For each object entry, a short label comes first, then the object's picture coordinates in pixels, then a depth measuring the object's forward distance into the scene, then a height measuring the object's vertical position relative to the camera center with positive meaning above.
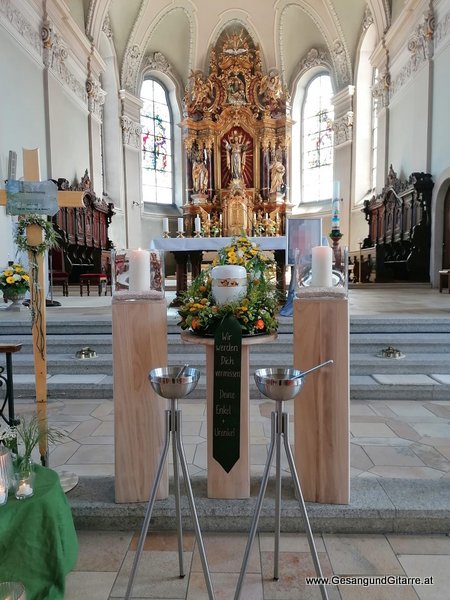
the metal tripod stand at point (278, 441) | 1.60 -0.65
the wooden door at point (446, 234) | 10.49 +0.74
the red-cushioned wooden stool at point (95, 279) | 9.80 -0.23
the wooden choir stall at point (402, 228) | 10.84 +1.01
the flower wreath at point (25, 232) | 2.46 +0.20
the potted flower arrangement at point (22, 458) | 1.82 -0.81
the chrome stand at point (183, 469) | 1.69 -0.79
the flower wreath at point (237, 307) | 2.12 -0.19
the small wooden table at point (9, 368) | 2.77 -0.61
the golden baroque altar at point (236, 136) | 16.06 +4.77
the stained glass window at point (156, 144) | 16.95 +4.74
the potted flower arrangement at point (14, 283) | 6.58 -0.20
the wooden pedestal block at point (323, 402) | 2.20 -0.66
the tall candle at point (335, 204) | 7.41 +1.04
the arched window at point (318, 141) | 16.61 +4.73
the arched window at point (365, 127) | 14.88 +4.72
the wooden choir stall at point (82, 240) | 10.22 +0.74
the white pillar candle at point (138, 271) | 2.25 -0.01
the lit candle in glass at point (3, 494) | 1.74 -0.87
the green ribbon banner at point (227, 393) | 2.07 -0.59
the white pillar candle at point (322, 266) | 2.21 +0.01
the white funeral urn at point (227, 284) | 2.20 -0.08
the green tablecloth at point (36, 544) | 1.72 -1.06
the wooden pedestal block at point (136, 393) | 2.25 -0.62
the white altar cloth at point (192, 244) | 6.47 +0.35
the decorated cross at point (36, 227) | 2.47 +0.23
